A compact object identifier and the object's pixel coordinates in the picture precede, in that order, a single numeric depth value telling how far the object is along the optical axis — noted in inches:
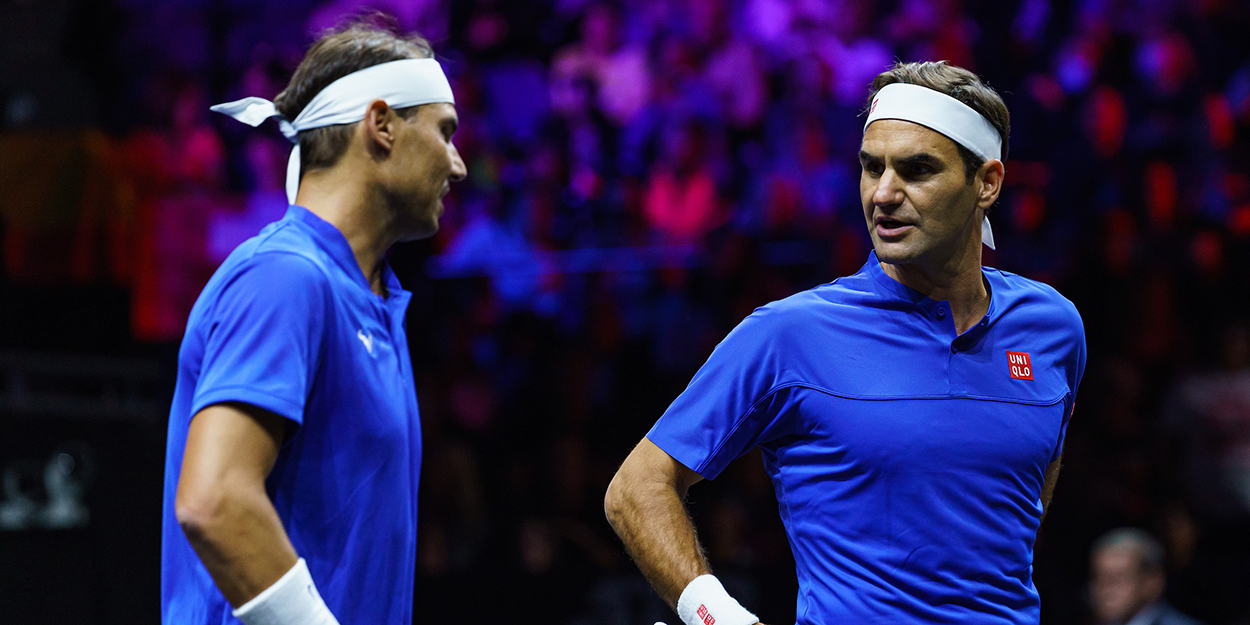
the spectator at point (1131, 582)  475.5
